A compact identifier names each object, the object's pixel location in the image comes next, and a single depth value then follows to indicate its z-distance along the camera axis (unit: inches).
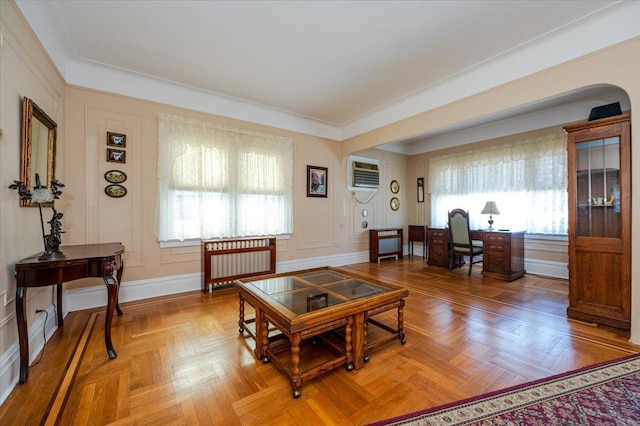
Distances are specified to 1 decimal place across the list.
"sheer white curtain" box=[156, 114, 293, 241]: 142.6
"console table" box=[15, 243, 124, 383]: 68.9
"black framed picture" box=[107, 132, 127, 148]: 128.5
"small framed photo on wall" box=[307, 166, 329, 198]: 197.8
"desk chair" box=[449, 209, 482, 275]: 183.8
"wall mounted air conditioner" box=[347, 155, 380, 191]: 223.8
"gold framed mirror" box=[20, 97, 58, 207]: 77.9
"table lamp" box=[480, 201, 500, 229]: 188.1
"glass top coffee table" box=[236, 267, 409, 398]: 67.4
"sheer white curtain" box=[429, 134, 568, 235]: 174.4
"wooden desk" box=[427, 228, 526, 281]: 168.4
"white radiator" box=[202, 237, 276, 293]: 145.8
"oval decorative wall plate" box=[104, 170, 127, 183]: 128.3
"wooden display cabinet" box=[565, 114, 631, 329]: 96.4
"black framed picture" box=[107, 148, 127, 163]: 128.6
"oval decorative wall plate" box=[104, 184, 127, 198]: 128.3
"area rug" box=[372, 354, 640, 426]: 56.7
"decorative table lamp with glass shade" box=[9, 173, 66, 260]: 73.9
